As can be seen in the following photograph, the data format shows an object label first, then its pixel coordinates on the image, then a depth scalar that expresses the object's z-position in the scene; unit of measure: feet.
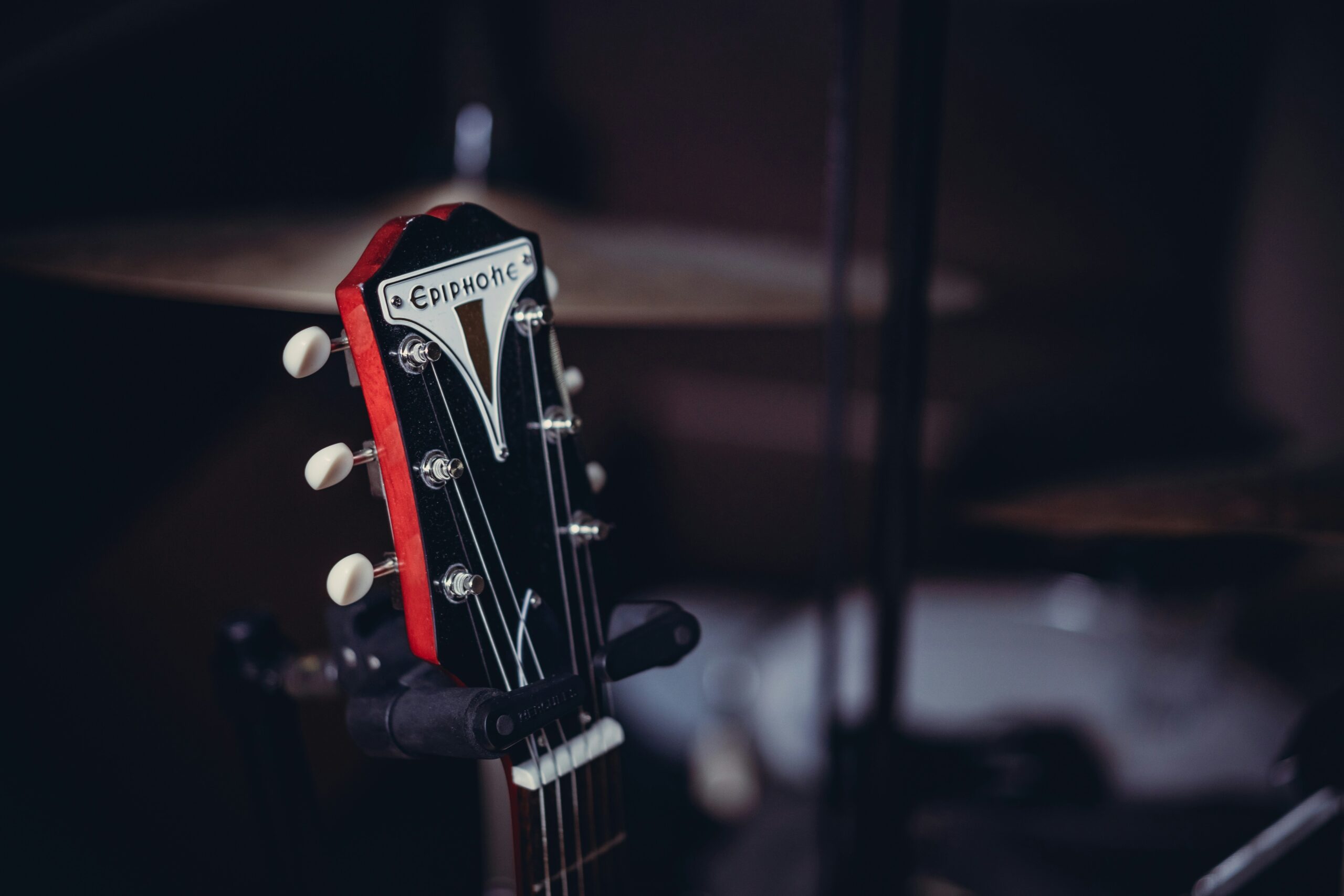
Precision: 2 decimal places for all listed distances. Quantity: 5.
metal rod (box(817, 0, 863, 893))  2.40
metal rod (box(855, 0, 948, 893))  2.15
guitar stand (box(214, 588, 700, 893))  1.43
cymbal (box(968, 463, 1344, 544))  2.47
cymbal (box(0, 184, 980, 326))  1.86
